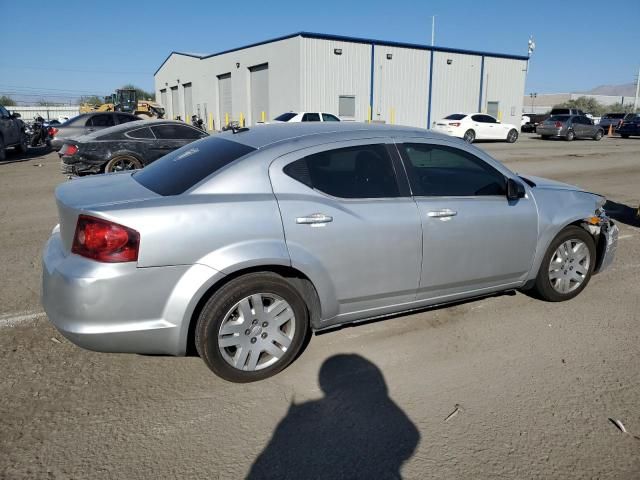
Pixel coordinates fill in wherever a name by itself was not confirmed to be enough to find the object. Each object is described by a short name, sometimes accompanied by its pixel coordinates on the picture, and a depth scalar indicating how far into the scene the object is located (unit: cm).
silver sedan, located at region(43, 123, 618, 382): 288
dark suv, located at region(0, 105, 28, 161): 1617
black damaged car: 984
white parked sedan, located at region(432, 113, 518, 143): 2634
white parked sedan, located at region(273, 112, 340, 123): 2101
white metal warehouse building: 2950
